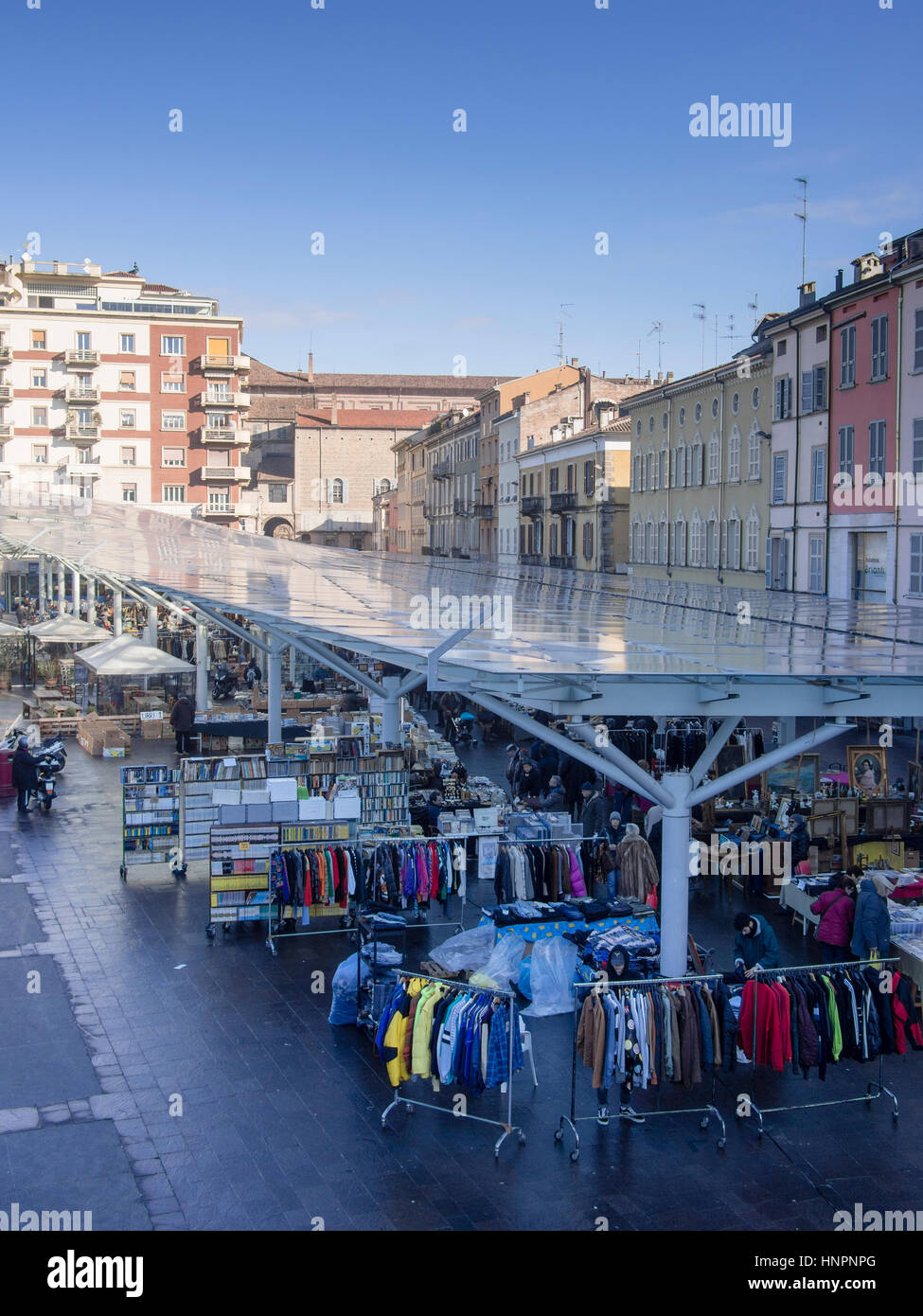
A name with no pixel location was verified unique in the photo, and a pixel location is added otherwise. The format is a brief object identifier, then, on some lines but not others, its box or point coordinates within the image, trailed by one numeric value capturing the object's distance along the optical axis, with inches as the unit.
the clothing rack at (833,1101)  348.8
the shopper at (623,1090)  335.4
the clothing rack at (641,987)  335.0
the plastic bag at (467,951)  430.6
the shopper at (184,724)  917.8
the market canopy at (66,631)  1167.0
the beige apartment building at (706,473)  1302.9
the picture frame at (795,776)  665.6
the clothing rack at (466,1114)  331.9
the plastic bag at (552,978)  415.8
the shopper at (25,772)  730.8
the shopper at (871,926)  421.1
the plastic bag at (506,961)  410.3
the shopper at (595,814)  574.9
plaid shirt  338.6
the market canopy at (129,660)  932.0
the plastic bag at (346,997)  411.5
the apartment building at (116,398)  2400.3
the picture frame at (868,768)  633.0
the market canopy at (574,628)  389.4
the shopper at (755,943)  384.2
